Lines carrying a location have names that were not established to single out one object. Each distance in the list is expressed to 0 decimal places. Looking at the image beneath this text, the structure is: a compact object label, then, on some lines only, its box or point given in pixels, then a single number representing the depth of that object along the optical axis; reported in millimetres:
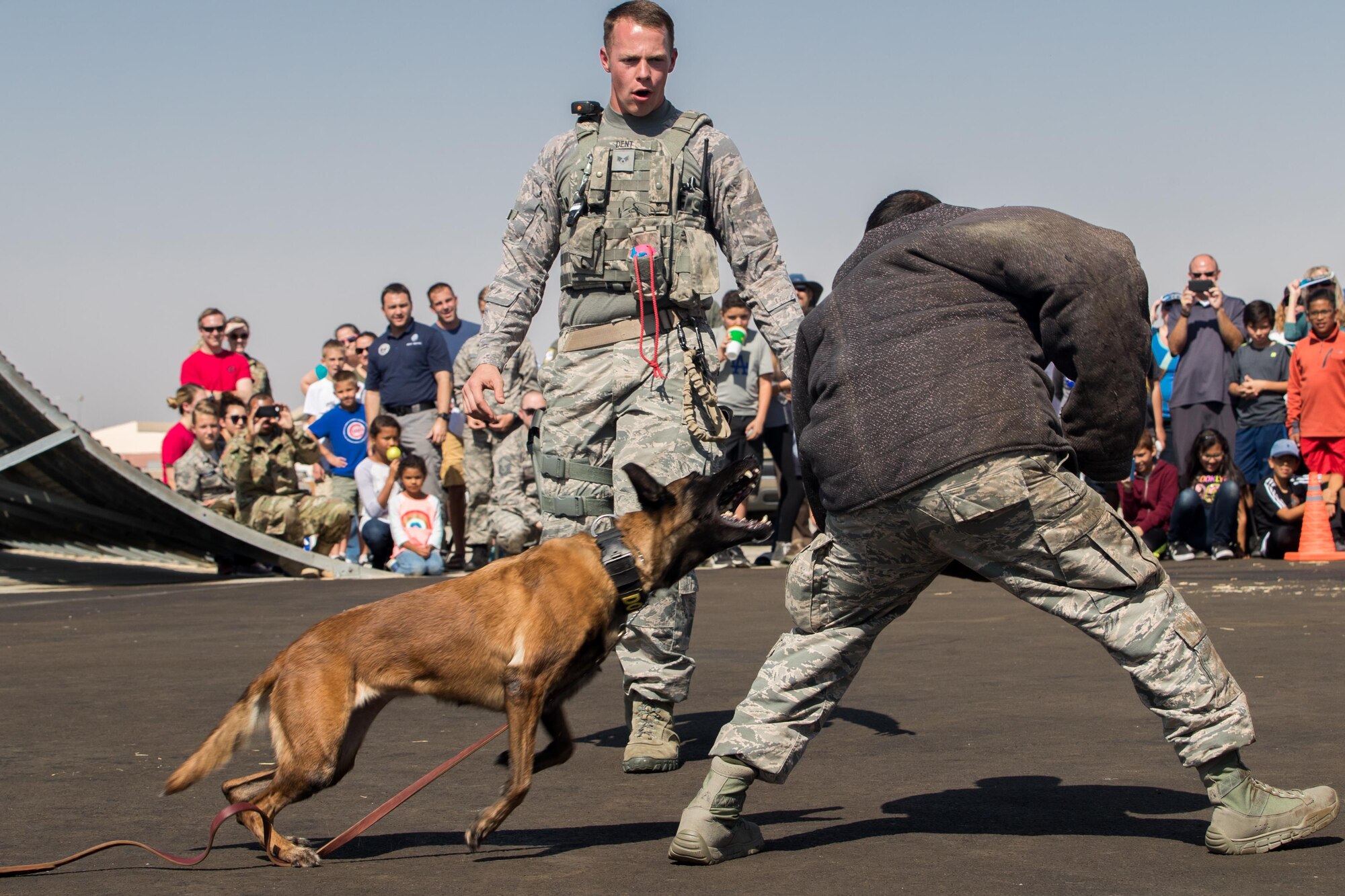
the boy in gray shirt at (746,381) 13117
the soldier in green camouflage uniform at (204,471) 13961
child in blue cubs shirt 14523
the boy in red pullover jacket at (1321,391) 13242
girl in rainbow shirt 13305
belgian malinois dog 4043
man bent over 3693
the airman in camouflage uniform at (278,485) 13125
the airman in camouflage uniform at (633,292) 5441
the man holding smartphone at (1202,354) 14438
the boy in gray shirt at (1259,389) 14242
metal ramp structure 11781
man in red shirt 15430
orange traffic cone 13195
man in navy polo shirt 13602
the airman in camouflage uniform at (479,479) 13148
